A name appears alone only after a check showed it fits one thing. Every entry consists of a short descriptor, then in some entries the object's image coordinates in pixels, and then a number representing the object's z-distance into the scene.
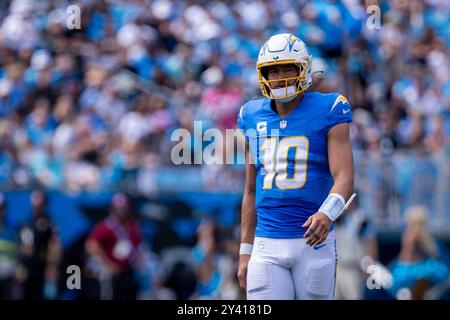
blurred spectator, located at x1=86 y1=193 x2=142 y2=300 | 11.20
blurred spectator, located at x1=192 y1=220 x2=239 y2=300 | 10.79
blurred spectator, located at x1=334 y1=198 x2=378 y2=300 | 10.88
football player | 5.60
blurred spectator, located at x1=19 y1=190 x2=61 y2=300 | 11.36
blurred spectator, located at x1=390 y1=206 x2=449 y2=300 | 10.58
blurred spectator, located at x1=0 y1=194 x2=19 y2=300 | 11.11
